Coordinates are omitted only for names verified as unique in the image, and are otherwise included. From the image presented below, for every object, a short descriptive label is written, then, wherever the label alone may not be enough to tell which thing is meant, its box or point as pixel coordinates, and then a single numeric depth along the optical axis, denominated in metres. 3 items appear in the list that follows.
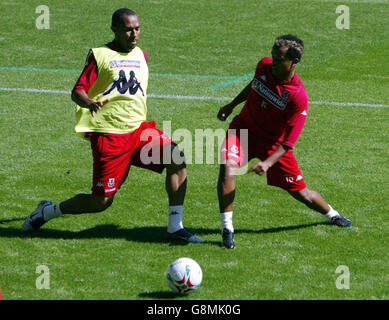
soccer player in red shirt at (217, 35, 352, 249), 15.48
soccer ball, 13.27
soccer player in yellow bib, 15.73
